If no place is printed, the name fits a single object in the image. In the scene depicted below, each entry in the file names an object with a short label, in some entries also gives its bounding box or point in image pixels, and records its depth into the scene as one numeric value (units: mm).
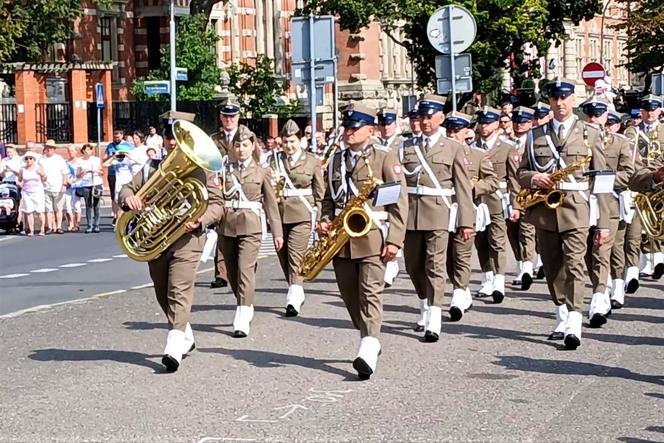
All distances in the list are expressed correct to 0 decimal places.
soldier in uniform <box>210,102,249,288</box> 13953
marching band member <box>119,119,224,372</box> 11336
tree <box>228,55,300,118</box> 47375
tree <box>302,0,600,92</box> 47688
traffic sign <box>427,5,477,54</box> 22734
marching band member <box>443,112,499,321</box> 14273
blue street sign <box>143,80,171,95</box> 38312
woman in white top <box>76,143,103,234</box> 28969
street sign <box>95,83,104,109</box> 40312
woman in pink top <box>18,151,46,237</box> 28203
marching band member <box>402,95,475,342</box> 13109
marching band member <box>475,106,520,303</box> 16125
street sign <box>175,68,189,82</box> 37612
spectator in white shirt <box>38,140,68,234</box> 28812
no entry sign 30208
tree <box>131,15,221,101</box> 42844
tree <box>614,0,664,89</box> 50344
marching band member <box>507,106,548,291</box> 16734
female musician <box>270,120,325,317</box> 15523
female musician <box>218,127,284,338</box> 13391
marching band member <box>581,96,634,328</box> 13633
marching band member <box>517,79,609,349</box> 12492
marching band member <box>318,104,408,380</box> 11125
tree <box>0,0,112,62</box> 42375
